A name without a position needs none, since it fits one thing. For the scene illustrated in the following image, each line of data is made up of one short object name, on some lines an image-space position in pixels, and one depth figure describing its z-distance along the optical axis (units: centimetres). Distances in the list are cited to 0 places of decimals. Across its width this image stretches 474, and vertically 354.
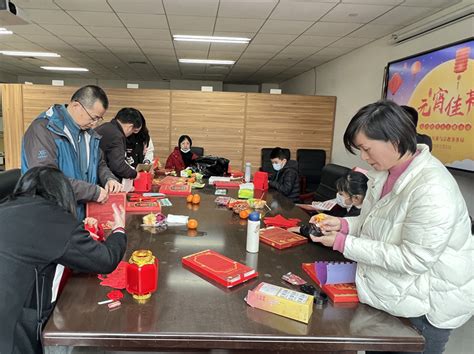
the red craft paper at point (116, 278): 120
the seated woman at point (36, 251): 94
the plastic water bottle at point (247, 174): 338
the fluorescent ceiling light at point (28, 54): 620
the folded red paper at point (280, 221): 198
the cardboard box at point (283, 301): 104
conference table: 95
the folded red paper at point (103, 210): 173
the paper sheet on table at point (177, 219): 194
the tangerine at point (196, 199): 243
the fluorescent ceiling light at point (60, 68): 791
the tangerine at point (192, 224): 183
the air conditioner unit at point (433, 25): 284
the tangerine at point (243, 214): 209
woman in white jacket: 97
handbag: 377
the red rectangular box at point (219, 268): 125
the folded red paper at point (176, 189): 273
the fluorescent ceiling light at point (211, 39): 468
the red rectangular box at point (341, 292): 116
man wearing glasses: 178
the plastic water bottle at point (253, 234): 151
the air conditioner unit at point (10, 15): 292
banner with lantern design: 268
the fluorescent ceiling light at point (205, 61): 649
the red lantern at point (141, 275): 110
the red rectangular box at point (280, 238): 164
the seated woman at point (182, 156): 433
